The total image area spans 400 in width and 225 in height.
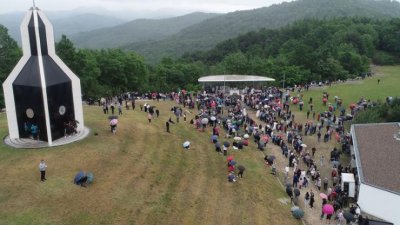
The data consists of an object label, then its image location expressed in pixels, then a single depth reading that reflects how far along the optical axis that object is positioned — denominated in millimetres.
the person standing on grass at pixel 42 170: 25969
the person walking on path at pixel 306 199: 29578
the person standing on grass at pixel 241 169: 31312
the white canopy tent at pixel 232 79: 56875
